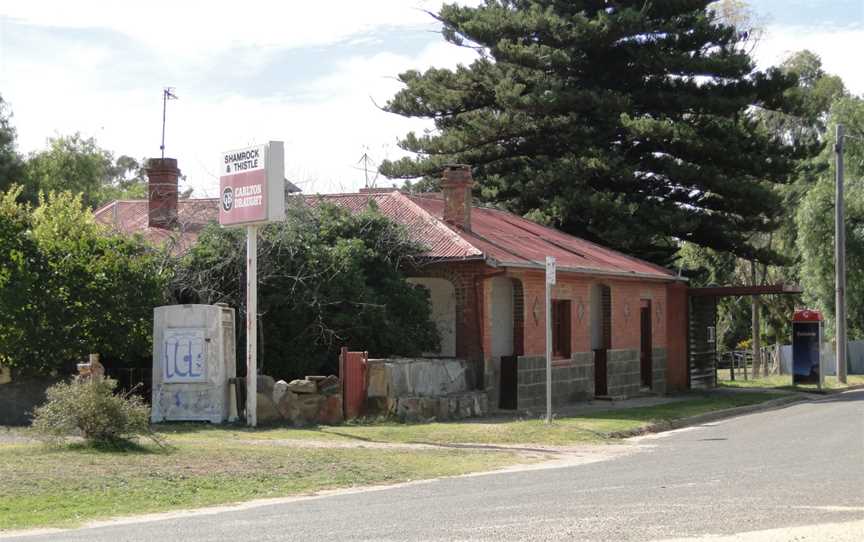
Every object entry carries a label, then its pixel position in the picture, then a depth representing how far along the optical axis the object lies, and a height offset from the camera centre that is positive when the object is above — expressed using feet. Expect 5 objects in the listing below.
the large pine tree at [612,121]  125.59 +23.77
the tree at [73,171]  170.08 +25.34
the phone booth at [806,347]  117.91 -2.17
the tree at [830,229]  150.10 +13.00
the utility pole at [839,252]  125.49 +8.32
